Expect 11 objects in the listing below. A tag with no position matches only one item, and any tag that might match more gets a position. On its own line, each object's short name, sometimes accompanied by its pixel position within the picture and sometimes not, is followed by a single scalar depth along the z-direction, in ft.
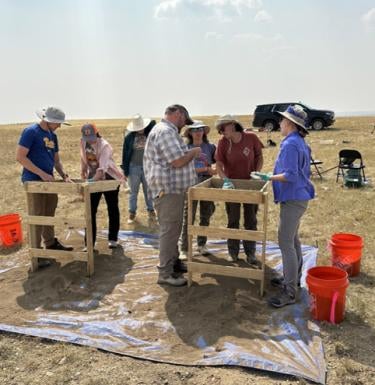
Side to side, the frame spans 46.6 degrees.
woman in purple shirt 12.26
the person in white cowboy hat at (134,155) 21.61
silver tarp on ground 10.97
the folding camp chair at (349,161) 32.45
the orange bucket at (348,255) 15.42
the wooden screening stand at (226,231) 13.42
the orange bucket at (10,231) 19.44
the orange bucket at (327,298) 12.03
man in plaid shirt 13.72
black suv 73.10
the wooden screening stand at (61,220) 15.48
